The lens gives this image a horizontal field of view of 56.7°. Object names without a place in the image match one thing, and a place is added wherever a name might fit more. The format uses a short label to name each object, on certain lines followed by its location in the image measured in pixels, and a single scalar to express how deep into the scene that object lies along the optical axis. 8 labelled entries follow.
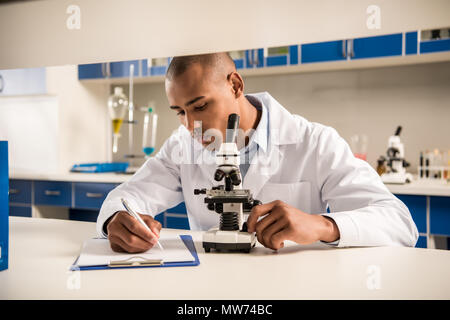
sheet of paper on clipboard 0.71
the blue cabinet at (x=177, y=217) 2.48
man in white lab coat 0.81
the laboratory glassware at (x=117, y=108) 3.01
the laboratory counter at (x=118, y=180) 1.99
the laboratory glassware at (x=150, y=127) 3.09
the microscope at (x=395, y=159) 2.27
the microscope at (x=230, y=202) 0.74
